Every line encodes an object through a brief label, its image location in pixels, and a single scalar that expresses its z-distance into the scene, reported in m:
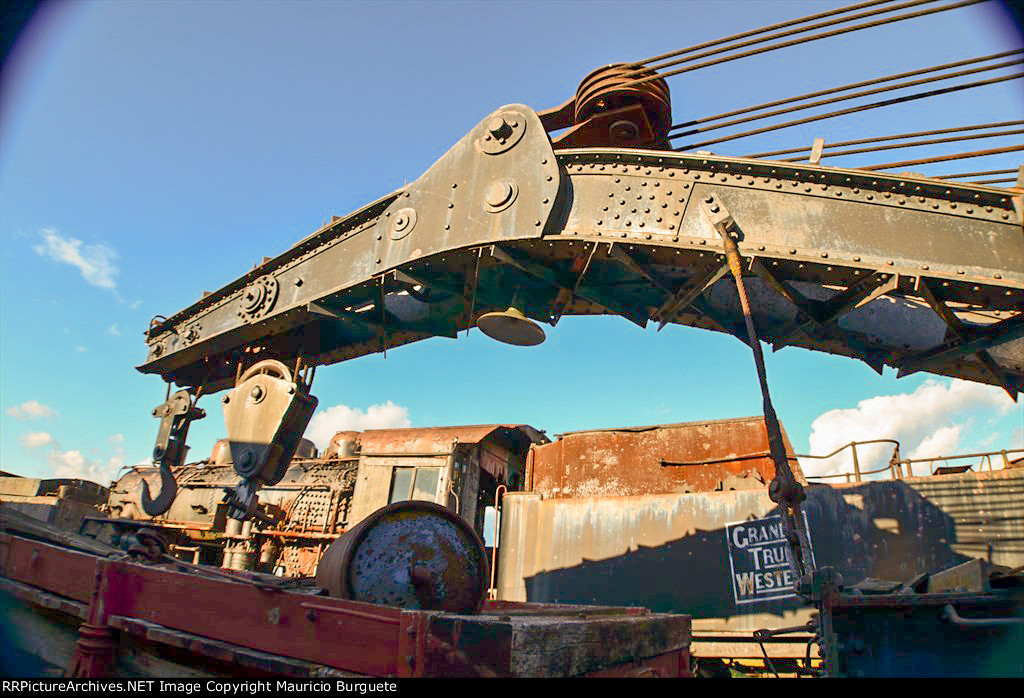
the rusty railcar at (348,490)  12.76
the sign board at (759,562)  7.33
